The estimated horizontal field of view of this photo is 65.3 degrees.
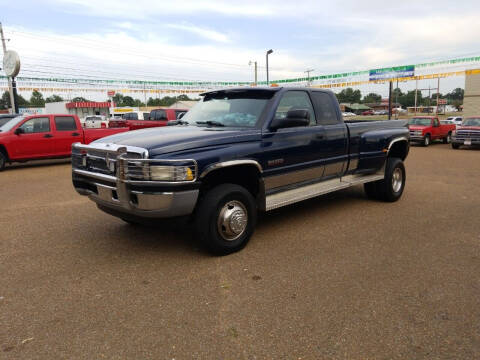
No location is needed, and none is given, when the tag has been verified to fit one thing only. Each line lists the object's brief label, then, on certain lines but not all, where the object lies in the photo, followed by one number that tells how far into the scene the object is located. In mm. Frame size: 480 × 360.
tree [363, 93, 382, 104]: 151750
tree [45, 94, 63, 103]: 122188
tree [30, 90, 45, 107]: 119069
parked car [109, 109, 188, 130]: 16141
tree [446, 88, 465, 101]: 162075
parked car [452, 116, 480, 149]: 16578
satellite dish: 22281
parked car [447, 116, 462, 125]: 32938
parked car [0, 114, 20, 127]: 12798
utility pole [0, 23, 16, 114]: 23619
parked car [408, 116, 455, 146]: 18906
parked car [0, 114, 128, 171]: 10961
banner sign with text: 30625
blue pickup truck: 3639
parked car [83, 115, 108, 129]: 37781
